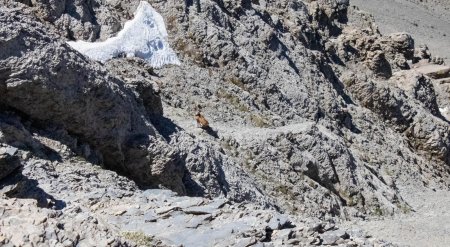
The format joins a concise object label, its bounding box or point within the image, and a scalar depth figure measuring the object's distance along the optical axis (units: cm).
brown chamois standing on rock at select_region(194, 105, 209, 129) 2573
